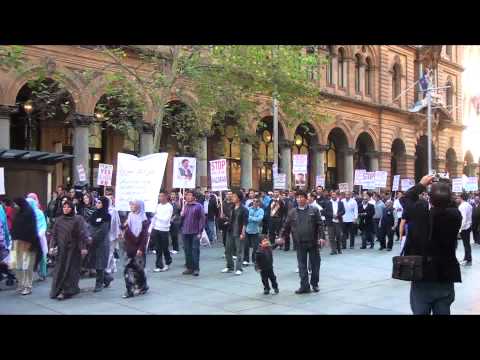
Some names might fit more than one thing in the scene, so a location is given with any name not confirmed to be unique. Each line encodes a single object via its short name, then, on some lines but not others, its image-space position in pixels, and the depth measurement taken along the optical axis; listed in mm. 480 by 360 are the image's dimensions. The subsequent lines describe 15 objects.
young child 9984
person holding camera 5340
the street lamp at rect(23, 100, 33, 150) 22625
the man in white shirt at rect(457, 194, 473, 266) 14688
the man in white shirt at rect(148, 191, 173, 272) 13000
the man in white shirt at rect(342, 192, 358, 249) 18859
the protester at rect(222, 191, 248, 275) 12609
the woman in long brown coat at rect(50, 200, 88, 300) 9797
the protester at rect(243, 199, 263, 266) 13070
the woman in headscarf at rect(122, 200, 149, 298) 9906
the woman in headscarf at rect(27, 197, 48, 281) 10484
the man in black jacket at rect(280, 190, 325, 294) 10289
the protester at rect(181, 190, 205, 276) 12367
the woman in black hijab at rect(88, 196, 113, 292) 10727
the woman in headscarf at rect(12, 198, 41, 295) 10164
